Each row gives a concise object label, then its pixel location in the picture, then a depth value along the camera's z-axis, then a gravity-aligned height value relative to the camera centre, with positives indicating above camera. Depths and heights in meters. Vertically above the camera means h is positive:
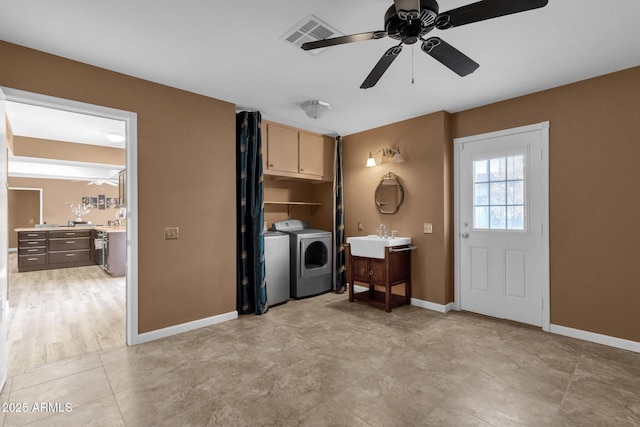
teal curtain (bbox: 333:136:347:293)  4.94 -0.28
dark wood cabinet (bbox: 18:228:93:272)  6.61 -0.80
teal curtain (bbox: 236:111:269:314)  3.80 -0.05
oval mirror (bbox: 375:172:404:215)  4.37 +0.24
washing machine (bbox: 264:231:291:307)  4.11 -0.74
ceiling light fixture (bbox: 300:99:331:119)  3.56 +1.19
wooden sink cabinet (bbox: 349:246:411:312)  3.89 -0.84
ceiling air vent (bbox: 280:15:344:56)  2.12 +1.27
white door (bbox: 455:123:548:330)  3.33 -0.15
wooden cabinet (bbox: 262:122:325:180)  4.25 +0.85
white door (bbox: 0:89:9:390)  2.18 -0.26
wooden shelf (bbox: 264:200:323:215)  4.75 +0.12
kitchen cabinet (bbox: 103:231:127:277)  6.13 -0.81
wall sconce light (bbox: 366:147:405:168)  4.24 +0.76
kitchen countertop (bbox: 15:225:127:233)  6.25 -0.35
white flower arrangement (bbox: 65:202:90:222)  9.15 +0.10
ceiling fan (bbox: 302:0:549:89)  1.49 +0.98
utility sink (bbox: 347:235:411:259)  3.92 -0.43
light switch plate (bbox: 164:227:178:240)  3.13 -0.21
